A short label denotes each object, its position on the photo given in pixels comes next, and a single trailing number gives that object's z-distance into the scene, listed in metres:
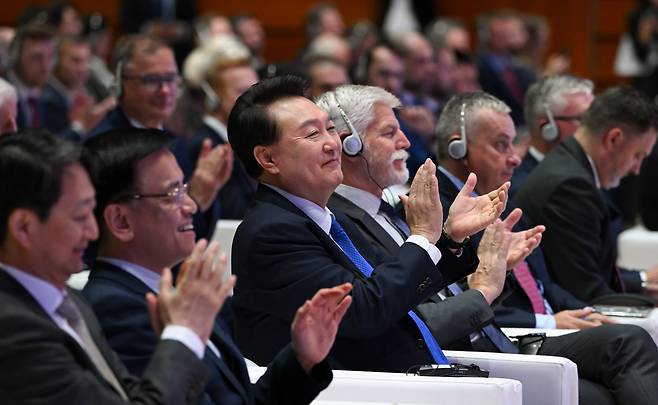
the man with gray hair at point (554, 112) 10.51
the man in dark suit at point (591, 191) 8.92
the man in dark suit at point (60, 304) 4.20
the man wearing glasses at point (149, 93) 9.77
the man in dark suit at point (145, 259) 4.88
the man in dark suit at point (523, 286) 7.13
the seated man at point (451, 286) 6.82
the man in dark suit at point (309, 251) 6.02
